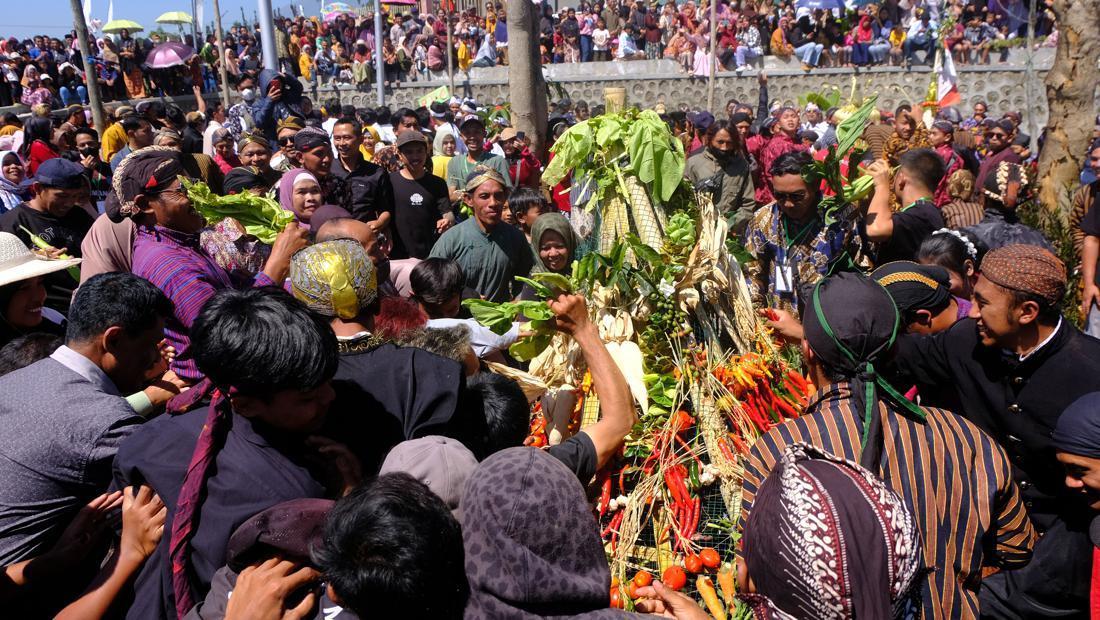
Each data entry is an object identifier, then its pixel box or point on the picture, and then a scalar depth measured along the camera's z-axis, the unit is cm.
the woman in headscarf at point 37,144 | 798
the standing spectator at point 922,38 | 1756
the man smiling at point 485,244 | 472
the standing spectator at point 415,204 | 577
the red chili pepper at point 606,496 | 274
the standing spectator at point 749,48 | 1945
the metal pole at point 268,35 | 1161
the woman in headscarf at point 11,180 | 618
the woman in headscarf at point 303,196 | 471
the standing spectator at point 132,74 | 1845
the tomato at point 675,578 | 249
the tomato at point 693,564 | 255
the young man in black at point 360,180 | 540
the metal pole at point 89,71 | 816
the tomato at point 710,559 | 255
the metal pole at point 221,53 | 1430
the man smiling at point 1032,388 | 224
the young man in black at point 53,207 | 477
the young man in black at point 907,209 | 413
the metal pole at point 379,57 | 1738
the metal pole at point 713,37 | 1342
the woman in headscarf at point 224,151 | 764
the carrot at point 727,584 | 246
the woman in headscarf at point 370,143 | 990
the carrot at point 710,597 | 243
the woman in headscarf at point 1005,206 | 380
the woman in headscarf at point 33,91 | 1603
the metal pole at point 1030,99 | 911
